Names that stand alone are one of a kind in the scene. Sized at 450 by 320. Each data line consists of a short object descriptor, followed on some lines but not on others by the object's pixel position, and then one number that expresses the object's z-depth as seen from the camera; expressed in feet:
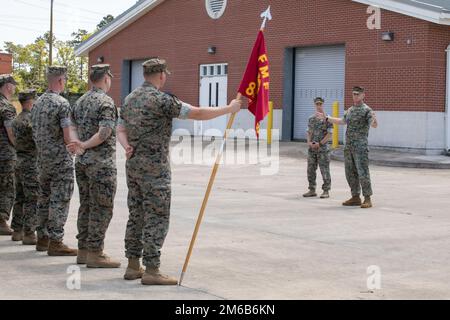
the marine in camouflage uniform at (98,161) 26.04
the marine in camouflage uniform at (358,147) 44.91
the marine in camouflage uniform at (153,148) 23.13
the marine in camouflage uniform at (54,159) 28.22
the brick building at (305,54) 79.46
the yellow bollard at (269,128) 95.76
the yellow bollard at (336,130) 84.69
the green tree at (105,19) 394.15
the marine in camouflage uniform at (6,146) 32.48
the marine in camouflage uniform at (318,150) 49.75
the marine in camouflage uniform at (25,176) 31.04
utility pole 209.81
